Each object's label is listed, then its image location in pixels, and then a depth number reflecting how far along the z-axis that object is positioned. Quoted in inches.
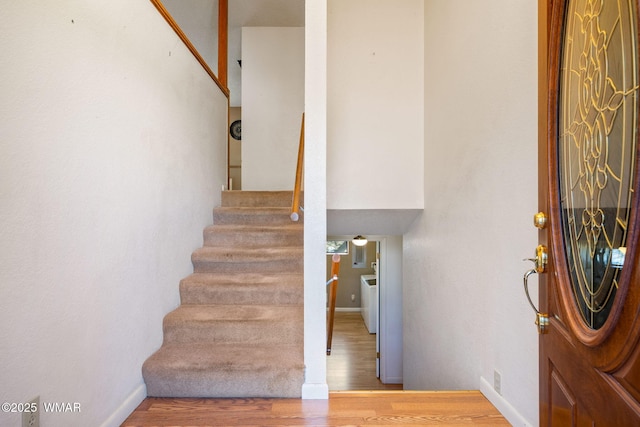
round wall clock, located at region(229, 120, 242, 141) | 295.0
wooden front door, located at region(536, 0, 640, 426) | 28.6
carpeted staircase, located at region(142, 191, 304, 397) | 81.0
